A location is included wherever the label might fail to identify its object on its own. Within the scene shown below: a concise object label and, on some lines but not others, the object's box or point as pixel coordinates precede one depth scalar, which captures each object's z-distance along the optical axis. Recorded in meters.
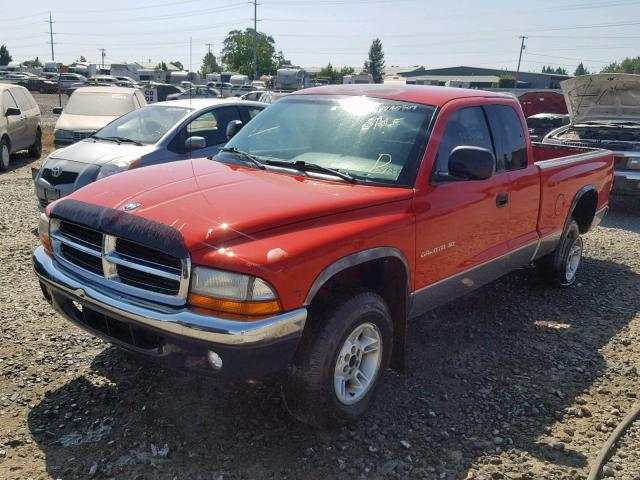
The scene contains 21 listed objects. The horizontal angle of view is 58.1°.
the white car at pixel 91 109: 11.01
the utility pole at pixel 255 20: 77.41
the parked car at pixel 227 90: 38.86
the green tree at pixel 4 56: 104.19
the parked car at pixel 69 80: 45.20
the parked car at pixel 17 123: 12.02
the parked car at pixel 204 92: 30.98
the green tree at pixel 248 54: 97.50
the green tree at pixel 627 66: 140.90
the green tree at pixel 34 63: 100.50
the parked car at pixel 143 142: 7.19
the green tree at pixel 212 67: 91.71
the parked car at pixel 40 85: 45.59
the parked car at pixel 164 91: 31.11
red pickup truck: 2.76
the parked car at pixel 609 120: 9.17
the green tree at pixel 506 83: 60.18
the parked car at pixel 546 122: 14.30
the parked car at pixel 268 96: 22.50
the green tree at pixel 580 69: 162.82
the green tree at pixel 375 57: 121.75
